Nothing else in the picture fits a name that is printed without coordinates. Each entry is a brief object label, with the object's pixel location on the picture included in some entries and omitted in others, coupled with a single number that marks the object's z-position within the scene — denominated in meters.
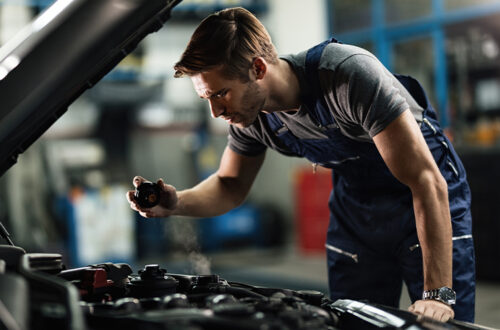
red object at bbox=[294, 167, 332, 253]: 7.02
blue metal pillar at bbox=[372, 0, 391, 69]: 6.89
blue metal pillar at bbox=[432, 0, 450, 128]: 6.11
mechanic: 1.27
